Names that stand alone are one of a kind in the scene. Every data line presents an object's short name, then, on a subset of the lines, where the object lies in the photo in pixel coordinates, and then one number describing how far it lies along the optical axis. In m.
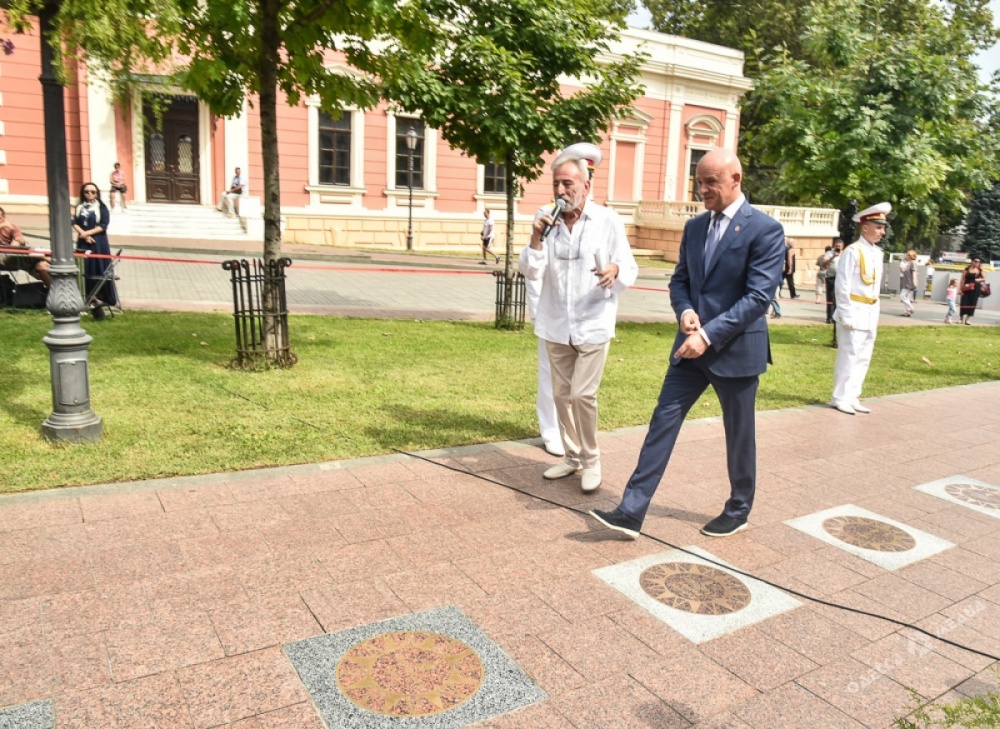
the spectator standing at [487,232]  26.80
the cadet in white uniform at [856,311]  7.98
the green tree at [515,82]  11.07
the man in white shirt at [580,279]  4.79
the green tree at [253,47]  5.13
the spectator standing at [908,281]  21.36
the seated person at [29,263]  10.57
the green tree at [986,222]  43.19
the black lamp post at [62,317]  5.31
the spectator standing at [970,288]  19.95
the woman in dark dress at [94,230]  10.58
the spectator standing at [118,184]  23.14
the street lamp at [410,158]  26.36
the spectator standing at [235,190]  24.89
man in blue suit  4.12
